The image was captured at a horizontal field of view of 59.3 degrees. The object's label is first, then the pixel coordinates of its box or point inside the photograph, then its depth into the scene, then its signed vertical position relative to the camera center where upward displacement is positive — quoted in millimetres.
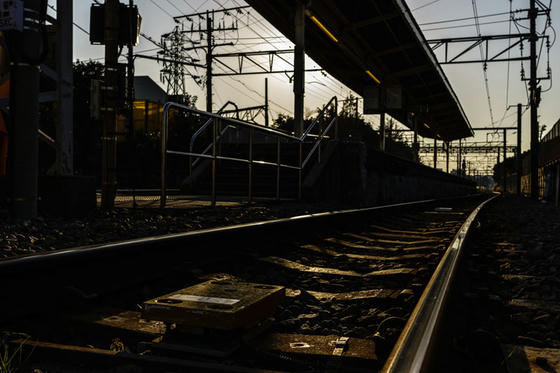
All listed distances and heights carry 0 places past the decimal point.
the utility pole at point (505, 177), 70469 +2383
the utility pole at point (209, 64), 30153 +8053
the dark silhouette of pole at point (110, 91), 7121 +1440
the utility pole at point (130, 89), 7258 +1707
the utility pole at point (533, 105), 25281 +4600
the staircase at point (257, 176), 10617 +338
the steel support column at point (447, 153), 44100 +3635
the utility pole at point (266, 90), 35438 +7200
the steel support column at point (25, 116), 4730 +707
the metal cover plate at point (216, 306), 1779 -449
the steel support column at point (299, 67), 13344 +3502
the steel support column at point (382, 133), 21423 +2649
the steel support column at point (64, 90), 6145 +1250
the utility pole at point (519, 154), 42812 +3608
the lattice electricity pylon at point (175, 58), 43406 +11653
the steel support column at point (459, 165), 60838 +3605
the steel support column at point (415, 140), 27203 +3009
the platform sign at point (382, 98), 22578 +4353
